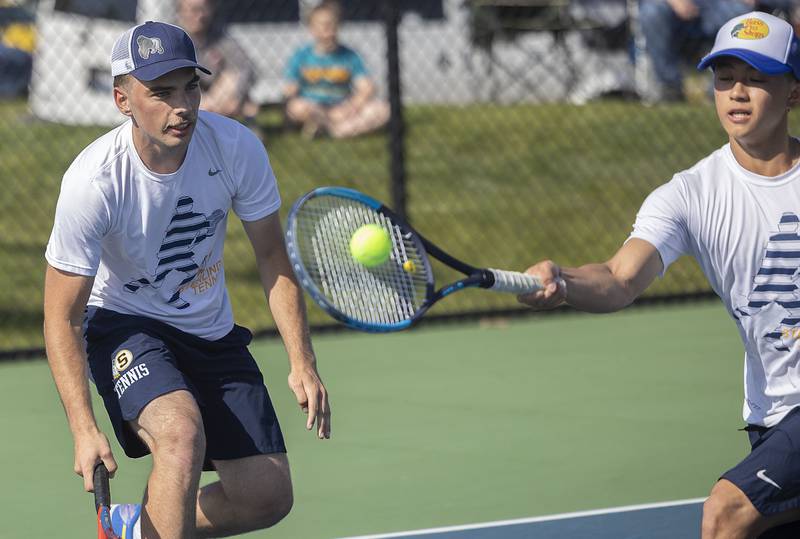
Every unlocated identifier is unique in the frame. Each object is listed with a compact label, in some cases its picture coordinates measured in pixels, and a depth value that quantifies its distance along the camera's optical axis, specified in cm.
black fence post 1784
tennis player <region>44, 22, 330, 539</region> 827
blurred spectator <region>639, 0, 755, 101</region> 2523
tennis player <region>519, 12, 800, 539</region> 794
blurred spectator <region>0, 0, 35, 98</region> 2613
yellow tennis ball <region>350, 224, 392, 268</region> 913
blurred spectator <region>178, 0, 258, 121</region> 2008
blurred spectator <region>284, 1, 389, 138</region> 2095
